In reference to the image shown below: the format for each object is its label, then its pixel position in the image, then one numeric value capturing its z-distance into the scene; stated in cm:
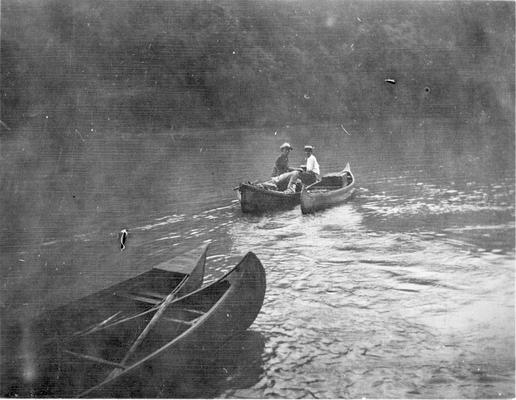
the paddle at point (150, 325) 520
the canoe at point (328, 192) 1319
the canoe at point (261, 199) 1316
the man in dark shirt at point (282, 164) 1458
